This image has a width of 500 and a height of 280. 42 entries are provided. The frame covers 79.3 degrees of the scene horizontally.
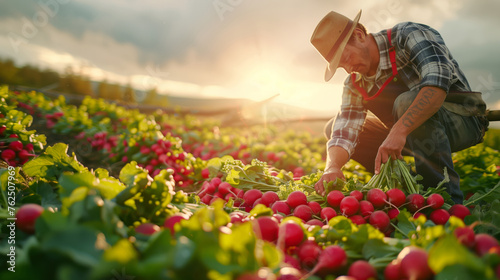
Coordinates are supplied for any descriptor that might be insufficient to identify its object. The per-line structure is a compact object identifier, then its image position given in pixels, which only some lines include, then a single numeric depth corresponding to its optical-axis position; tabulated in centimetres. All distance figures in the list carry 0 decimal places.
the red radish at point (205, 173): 324
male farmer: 227
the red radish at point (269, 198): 210
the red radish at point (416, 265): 83
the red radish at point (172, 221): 107
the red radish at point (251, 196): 221
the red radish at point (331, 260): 104
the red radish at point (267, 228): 118
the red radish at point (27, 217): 91
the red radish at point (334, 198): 192
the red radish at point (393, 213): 183
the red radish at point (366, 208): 182
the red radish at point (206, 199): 255
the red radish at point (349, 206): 181
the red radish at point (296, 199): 197
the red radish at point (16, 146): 248
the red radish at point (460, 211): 175
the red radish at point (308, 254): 112
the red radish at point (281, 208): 192
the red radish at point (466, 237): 97
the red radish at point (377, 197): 186
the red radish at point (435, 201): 180
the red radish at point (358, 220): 179
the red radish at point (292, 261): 109
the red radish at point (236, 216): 139
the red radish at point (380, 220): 171
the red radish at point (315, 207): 197
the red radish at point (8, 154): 240
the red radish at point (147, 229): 99
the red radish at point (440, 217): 175
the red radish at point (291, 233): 117
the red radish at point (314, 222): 163
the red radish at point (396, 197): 185
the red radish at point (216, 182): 266
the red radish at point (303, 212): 184
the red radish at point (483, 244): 93
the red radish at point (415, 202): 183
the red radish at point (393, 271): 91
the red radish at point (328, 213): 182
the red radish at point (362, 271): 96
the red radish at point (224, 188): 247
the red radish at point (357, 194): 192
